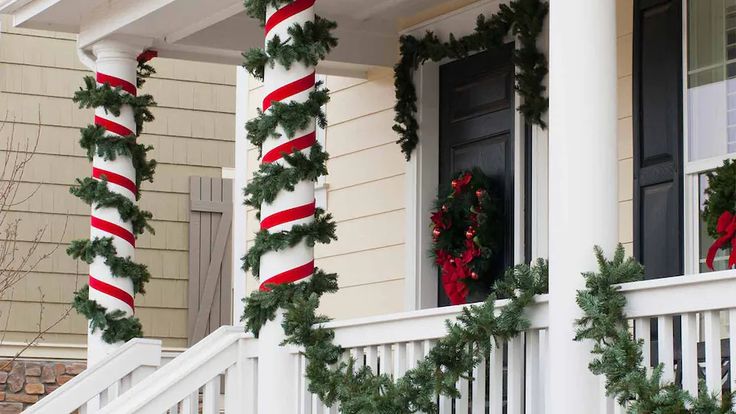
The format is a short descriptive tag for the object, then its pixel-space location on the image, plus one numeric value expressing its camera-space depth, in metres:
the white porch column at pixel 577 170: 5.57
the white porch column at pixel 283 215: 7.27
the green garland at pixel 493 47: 8.38
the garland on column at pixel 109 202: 9.31
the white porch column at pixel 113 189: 9.40
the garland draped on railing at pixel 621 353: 4.96
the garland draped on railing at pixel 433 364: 5.91
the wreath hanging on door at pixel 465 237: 8.74
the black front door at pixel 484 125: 8.84
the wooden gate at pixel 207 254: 13.58
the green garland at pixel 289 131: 7.40
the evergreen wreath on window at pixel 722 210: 6.83
